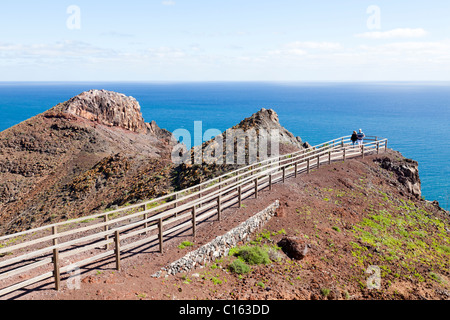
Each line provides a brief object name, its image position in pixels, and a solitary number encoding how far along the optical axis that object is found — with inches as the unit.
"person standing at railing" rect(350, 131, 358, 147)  1181.1
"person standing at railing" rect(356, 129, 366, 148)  1184.9
